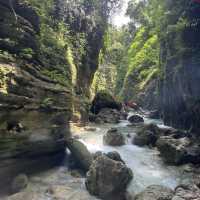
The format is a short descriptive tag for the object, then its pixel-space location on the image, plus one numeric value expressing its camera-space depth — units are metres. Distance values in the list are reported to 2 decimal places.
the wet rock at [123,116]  23.99
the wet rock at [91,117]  20.38
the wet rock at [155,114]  25.75
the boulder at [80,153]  9.16
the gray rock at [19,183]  7.21
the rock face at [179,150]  10.14
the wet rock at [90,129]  15.81
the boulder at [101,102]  23.22
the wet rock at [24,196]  6.70
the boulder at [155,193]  6.57
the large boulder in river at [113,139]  12.68
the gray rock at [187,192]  6.38
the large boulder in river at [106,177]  7.30
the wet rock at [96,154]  9.08
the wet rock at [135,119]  21.98
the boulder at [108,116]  20.56
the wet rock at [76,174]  8.66
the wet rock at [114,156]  8.89
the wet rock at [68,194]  7.08
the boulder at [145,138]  13.23
